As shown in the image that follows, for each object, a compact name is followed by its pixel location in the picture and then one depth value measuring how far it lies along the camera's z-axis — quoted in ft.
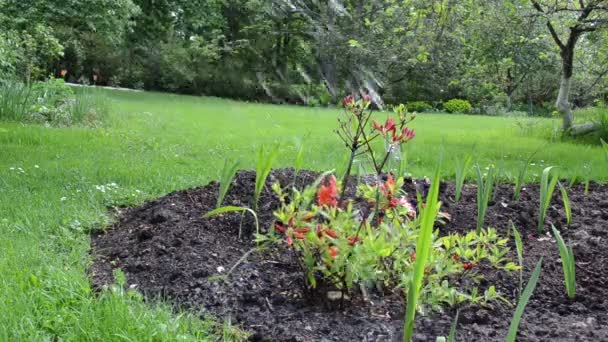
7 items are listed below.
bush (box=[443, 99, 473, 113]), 76.64
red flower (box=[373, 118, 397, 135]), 7.23
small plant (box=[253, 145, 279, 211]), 8.95
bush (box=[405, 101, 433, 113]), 75.00
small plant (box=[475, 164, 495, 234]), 9.28
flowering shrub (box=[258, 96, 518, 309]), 7.00
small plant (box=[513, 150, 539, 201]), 11.62
